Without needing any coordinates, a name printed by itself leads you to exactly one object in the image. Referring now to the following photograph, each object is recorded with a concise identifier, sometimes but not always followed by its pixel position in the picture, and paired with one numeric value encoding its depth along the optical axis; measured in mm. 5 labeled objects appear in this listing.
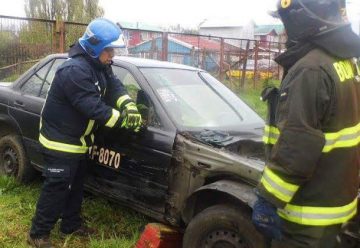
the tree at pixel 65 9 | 32219
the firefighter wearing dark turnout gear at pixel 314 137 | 1978
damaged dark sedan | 3064
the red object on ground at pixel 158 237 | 3303
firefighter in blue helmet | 3473
